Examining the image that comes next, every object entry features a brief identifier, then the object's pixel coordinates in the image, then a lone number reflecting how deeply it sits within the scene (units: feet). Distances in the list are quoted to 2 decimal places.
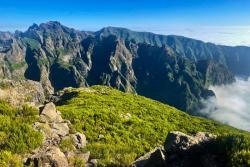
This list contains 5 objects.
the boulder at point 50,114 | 46.28
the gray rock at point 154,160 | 27.78
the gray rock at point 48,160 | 29.07
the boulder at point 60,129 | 40.90
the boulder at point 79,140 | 39.58
